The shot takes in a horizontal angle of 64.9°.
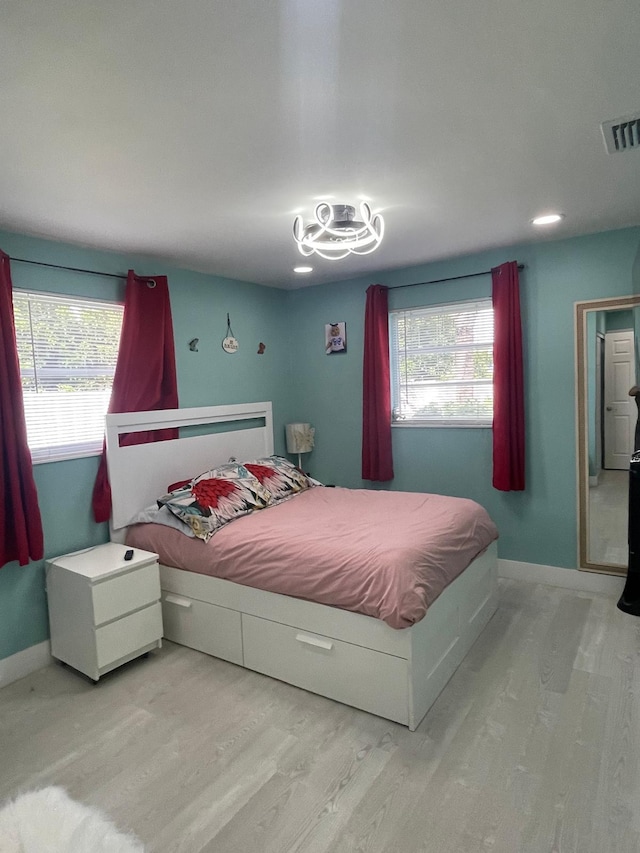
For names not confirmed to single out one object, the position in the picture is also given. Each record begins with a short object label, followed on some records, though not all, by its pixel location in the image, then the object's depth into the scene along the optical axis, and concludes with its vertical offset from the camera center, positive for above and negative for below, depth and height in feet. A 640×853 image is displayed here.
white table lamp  15.01 -1.37
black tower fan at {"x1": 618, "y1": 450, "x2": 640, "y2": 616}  10.39 -3.76
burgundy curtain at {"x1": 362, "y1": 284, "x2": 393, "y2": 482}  13.60 -0.08
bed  7.34 -3.93
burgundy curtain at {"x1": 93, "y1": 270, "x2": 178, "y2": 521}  10.60 +0.87
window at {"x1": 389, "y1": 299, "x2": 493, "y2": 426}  12.75 +0.54
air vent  6.08 +3.04
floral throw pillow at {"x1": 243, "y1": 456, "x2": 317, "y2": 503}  11.73 -2.03
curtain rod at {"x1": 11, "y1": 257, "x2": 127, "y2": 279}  9.27 +2.67
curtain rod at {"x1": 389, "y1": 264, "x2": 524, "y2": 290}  12.32 +2.69
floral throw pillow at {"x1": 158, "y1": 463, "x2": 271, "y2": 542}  9.70 -2.10
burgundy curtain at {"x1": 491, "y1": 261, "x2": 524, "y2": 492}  11.73 +0.02
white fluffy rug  5.51 -4.83
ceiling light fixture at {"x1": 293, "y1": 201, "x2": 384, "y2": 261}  8.24 +2.77
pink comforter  7.38 -2.68
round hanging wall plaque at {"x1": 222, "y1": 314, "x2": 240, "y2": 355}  13.62 +1.40
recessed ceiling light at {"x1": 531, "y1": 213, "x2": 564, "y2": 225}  9.65 +3.11
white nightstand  8.52 -3.63
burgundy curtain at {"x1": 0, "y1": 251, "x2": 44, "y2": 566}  8.47 -0.89
